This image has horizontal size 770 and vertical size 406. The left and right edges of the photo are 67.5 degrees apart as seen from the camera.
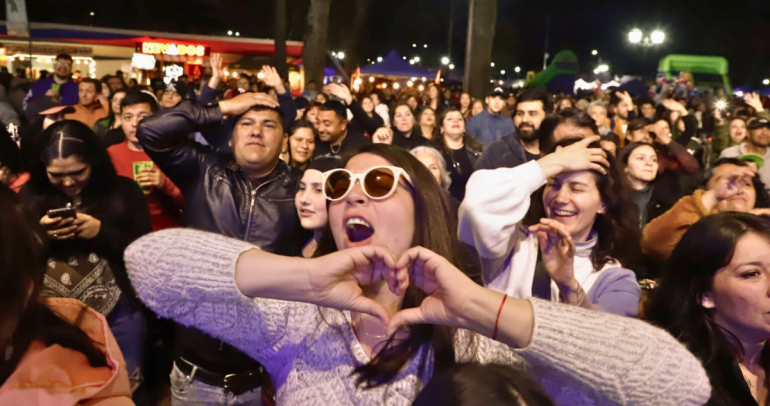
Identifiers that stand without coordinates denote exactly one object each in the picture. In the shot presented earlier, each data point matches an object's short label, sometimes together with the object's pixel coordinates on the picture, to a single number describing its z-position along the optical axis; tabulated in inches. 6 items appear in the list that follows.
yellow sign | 968.3
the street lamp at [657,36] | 832.1
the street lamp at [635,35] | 789.9
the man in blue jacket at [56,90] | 305.7
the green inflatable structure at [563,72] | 909.2
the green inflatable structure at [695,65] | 987.9
